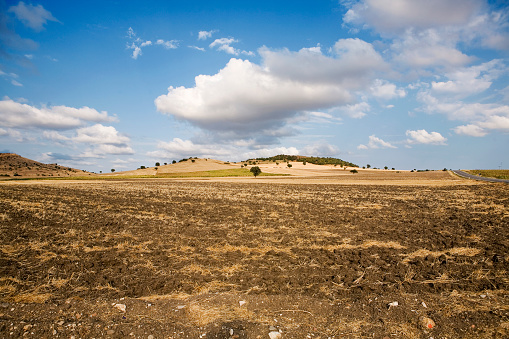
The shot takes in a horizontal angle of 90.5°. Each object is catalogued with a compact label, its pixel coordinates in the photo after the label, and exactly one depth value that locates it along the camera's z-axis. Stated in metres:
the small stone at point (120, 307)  6.23
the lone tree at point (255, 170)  100.88
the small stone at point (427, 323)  5.54
